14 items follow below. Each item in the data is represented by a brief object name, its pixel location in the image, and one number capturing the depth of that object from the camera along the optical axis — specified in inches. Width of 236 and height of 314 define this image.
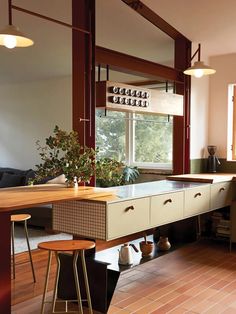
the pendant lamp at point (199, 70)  146.8
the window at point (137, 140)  225.5
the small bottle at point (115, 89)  139.1
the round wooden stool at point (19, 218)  132.6
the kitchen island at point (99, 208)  90.6
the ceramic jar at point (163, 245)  137.3
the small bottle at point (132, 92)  147.6
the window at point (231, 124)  203.2
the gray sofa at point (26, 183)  210.4
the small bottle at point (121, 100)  141.3
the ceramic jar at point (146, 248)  130.5
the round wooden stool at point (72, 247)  93.2
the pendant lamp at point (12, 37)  102.0
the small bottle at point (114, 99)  138.6
